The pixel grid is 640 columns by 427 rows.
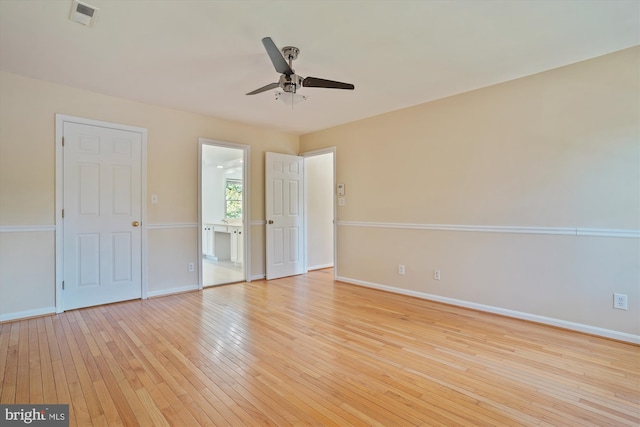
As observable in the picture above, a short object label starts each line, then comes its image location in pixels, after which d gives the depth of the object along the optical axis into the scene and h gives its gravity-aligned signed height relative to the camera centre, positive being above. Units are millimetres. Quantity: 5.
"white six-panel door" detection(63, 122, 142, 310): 3525 +15
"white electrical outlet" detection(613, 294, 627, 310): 2709 -785
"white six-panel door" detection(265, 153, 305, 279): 5195 +17
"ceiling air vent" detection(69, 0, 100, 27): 2078 +1427
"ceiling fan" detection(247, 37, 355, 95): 2451 +1122
